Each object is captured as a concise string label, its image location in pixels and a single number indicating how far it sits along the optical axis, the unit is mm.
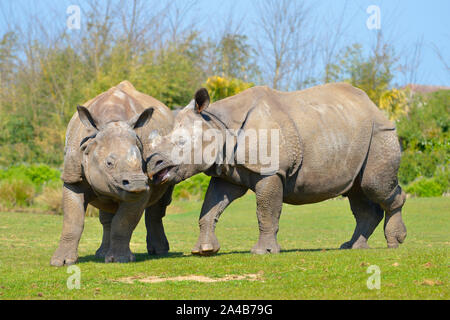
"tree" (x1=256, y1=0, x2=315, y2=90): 40062
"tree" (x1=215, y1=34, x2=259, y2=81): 43312
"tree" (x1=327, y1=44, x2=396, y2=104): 39500
